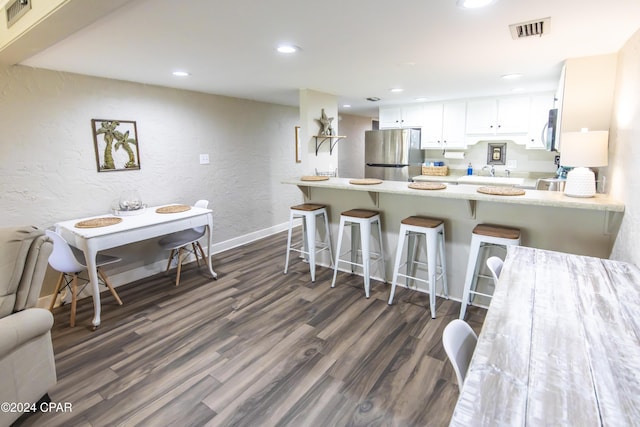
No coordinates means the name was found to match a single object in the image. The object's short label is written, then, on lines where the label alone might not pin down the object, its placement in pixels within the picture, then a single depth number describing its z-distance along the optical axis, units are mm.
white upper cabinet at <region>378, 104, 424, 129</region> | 5230
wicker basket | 5230
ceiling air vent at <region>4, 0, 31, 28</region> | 1799
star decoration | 4105
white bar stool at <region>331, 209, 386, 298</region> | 3029
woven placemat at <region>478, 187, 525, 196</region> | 2395
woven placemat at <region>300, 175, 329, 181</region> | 3616
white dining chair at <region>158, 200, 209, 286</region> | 3328
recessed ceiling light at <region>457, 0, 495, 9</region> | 1536
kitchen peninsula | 2279
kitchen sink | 4368
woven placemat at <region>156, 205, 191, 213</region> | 3300
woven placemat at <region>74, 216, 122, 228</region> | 2770
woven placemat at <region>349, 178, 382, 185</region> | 3239
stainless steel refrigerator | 5121
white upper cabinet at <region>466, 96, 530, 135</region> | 4375
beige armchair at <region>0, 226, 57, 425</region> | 1571
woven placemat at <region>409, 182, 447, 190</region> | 2792
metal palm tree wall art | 3137
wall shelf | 4127
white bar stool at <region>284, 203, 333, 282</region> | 3393
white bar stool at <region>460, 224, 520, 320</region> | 2352
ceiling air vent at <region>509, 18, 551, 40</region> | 1812
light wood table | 738
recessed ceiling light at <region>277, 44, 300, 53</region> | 2210
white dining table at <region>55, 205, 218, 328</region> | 2543
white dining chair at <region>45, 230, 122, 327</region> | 2502
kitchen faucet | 4959
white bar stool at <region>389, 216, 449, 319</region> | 2656
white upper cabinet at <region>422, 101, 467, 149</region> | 4891
